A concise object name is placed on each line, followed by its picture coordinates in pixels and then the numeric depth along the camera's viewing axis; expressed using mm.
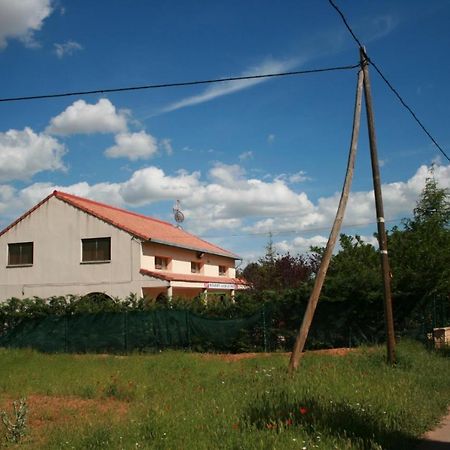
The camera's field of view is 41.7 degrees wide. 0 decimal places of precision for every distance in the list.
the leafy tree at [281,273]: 28656
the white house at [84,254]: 30109
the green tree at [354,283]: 18828
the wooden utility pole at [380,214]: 13516
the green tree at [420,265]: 18766
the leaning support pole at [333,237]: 13414
